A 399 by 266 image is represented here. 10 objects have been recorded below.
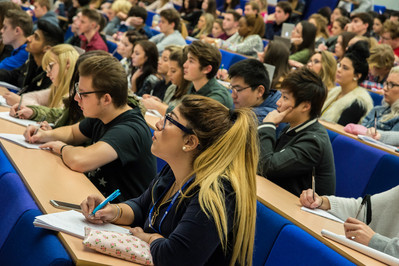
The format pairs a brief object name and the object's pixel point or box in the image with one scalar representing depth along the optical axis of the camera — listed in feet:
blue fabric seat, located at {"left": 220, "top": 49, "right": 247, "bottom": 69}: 20.58
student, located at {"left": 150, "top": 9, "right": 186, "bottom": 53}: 22.82
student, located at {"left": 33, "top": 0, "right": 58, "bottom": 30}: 27.61
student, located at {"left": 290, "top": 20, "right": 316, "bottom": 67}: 21.52
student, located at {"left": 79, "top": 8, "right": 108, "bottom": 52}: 21.08
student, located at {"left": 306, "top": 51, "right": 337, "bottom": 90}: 16.94
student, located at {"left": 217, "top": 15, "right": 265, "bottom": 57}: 23.32
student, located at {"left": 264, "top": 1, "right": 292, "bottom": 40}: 28.32
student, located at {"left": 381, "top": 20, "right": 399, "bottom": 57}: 22.38
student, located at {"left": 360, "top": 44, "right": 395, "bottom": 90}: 18.44
